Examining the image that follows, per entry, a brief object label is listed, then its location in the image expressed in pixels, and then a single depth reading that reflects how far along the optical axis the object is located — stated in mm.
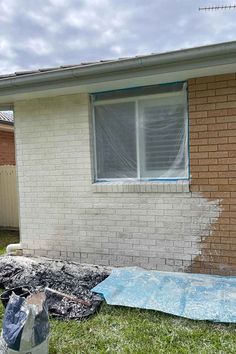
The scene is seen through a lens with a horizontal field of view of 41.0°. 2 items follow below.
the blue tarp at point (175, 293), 3504
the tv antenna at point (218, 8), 6062
